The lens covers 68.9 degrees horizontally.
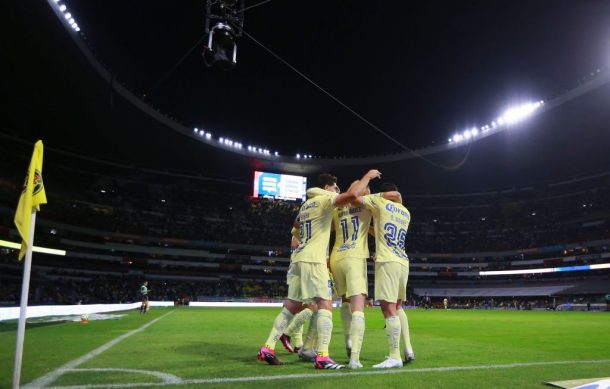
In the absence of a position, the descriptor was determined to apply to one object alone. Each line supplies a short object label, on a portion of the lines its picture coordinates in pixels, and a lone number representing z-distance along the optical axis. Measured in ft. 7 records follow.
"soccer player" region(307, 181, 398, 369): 19.96
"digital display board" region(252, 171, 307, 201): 175.11
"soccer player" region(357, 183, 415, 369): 20.61
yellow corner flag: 13.62
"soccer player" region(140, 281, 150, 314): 85.95
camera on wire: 41.52
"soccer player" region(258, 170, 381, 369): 19.53
